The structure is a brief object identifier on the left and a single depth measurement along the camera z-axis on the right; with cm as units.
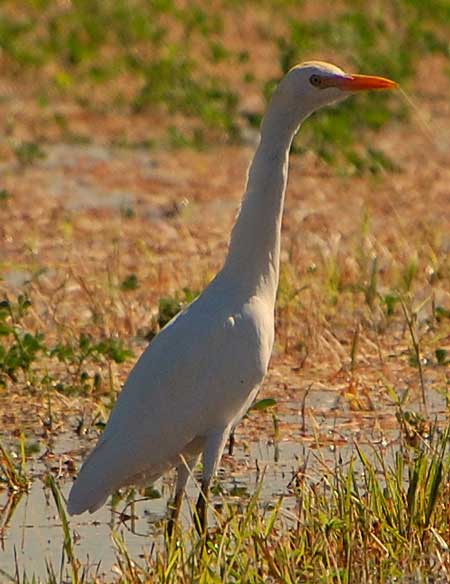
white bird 1057
